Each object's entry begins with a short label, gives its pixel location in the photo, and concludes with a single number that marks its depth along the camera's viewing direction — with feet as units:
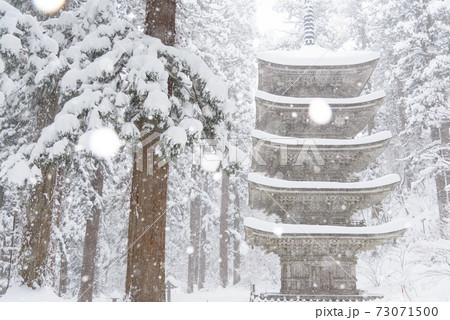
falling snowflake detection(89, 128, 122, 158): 19.16
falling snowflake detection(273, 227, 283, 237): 41.40
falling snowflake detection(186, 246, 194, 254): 98.99
